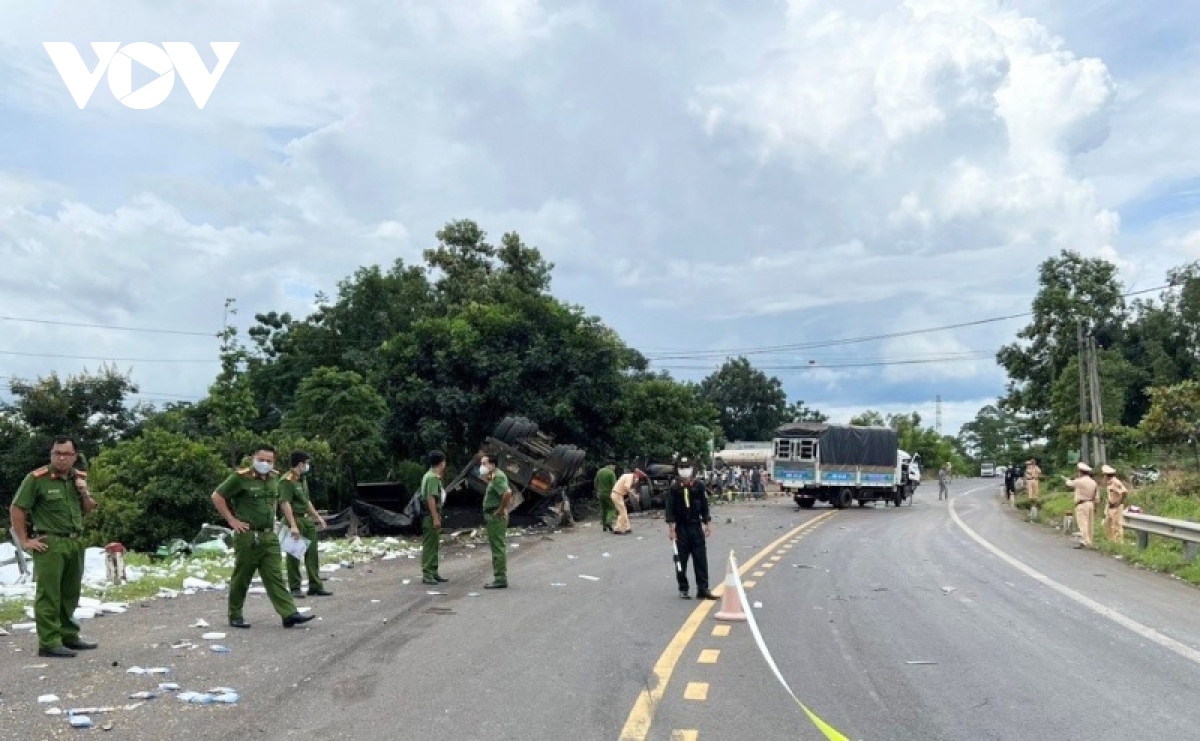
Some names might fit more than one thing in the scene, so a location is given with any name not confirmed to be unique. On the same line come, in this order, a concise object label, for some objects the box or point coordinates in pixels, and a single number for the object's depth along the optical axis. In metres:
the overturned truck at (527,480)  25.02
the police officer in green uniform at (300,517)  11.71
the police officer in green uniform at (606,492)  26.25
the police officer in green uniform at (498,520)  13.27
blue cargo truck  40.09
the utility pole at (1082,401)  46.28
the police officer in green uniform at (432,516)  13.30
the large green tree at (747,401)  112.44
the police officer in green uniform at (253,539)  9.99
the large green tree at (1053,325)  60.19
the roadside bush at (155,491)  26.03
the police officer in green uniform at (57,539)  8.41
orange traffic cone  10.43
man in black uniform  12.23
